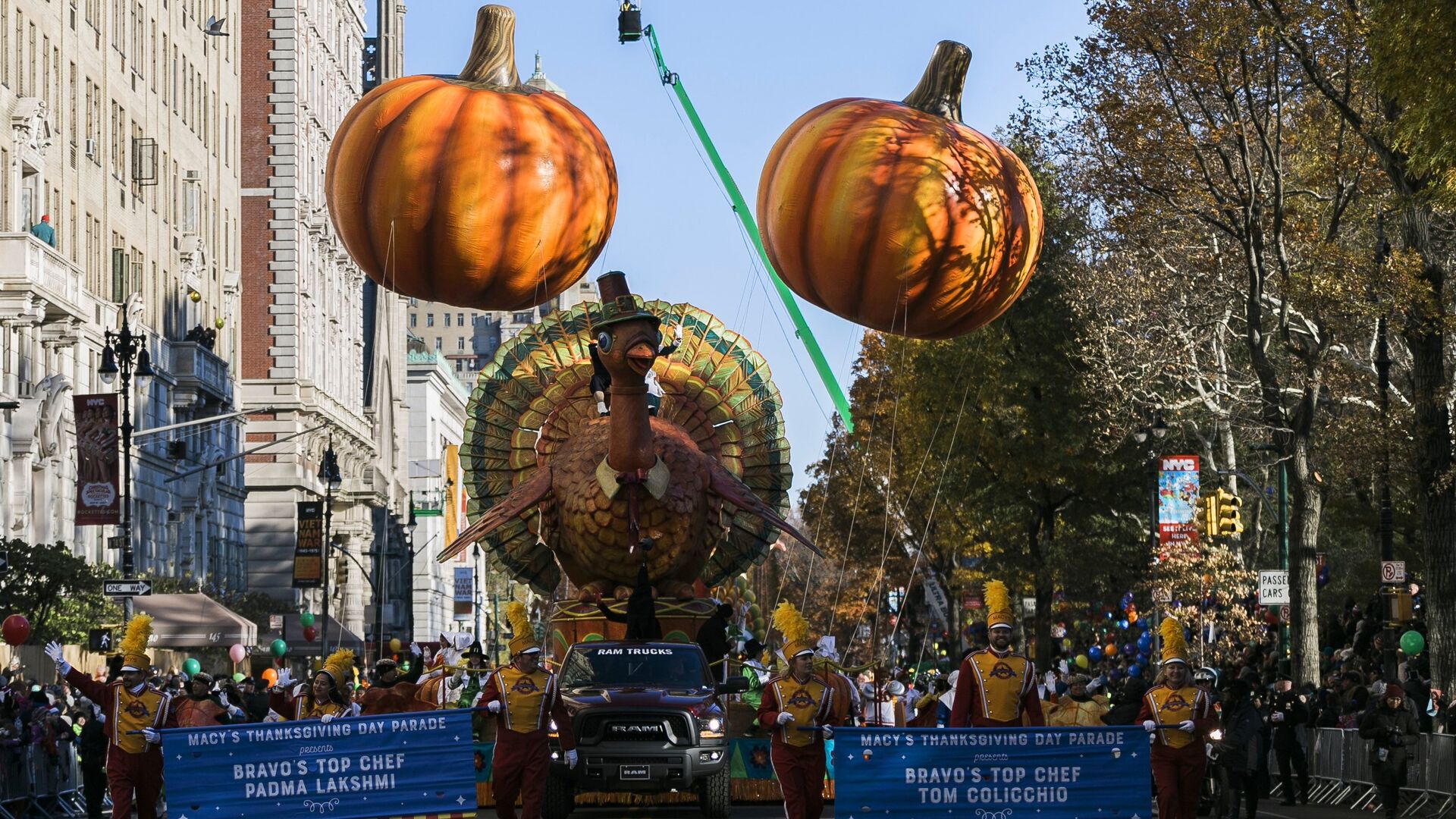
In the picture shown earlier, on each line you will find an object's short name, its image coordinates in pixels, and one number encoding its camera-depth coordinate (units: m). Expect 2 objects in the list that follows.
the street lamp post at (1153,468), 44.25
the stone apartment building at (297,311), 80.44
